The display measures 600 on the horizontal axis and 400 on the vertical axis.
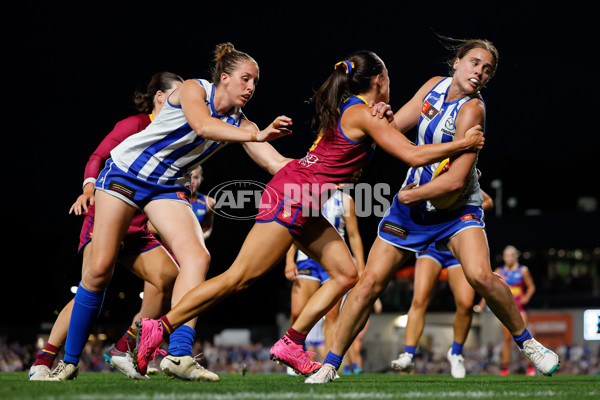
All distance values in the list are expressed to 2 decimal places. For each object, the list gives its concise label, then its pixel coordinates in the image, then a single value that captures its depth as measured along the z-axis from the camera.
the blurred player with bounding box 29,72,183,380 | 10.86
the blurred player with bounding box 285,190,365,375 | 17.84
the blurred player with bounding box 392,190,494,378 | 14.95
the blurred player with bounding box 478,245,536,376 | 24.17
